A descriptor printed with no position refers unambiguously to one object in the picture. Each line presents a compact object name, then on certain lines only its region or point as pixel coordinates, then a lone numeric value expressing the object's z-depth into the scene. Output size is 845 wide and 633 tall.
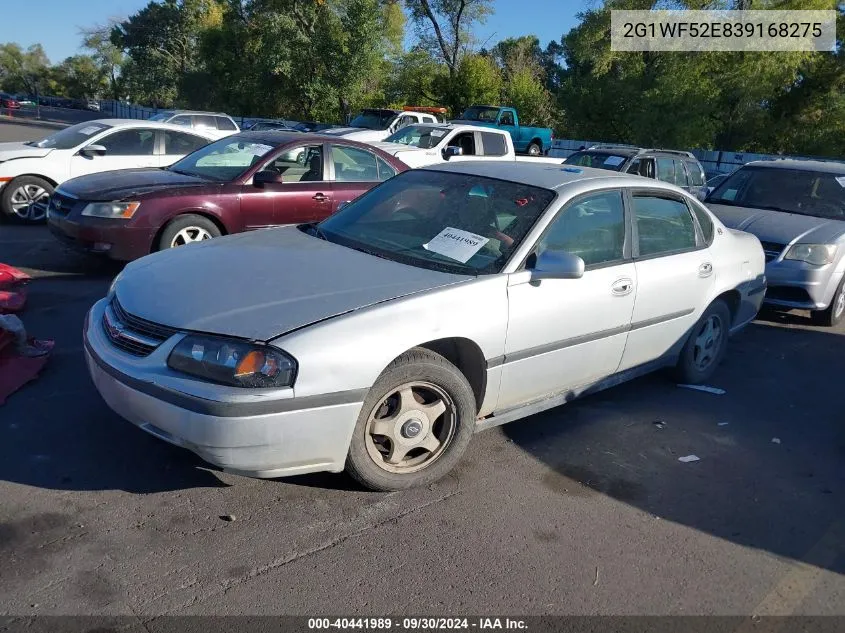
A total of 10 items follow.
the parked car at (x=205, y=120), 20.97
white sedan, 9.61
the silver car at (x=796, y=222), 7.13
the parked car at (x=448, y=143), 14.19
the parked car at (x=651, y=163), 11.66
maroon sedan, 6.96
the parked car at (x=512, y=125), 26.69
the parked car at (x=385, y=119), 22.30
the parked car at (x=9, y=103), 58.18
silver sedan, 3.09
